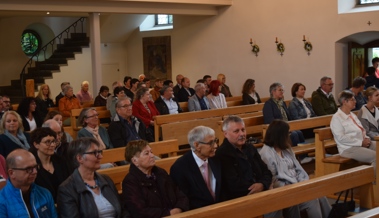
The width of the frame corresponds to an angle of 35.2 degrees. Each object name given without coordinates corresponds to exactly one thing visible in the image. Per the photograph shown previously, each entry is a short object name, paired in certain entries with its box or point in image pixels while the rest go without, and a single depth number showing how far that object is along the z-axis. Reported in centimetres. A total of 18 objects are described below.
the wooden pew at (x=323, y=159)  734
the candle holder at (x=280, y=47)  1494
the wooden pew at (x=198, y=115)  909
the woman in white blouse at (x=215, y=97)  1139
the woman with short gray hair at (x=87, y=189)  421
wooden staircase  1734
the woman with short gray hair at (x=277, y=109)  904
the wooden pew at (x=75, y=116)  1017
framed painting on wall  1788
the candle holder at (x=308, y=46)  1434
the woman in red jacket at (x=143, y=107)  955
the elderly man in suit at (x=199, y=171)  488
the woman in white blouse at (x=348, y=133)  730
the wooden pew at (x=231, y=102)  1193
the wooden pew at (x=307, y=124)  824
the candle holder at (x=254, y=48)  1556
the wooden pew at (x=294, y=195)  410
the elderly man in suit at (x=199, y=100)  1099
